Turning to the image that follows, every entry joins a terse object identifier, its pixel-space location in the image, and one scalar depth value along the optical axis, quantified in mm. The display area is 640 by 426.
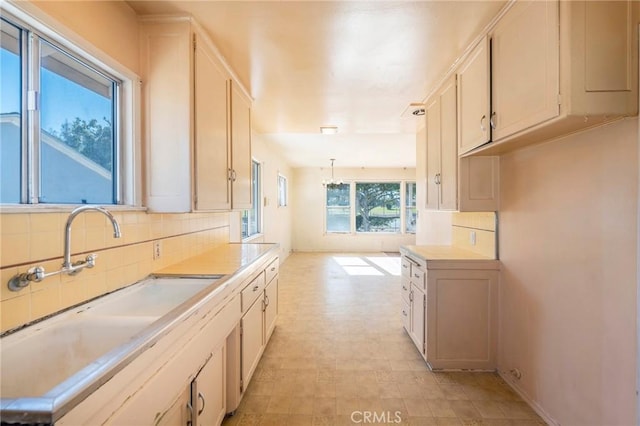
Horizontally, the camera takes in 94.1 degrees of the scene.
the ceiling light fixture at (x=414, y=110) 3177
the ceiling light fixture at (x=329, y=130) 4070
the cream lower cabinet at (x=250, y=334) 1919
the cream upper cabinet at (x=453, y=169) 2365
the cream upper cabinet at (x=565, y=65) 1315
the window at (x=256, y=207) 5261
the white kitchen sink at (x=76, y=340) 938
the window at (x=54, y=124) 1147
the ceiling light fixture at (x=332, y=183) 8511
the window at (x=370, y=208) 8922
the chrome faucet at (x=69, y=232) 1148
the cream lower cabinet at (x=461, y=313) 2402
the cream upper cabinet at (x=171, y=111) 1817
